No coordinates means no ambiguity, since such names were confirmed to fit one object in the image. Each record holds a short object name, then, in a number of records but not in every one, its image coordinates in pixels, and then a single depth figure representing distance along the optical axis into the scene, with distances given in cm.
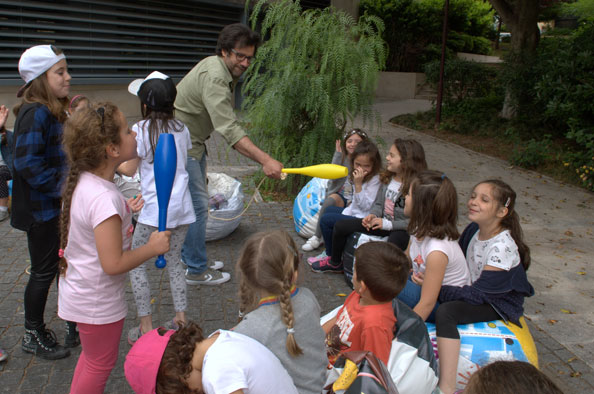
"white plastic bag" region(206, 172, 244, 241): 476
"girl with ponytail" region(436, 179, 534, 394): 267
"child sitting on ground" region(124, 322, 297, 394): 167
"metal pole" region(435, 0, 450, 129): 1192
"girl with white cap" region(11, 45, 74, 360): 264
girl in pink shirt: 210
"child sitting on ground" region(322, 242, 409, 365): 241
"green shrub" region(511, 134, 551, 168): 870
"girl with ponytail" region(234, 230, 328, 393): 190
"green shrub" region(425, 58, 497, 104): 1260
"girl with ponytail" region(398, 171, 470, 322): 281
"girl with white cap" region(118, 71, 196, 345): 282
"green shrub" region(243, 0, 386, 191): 577
